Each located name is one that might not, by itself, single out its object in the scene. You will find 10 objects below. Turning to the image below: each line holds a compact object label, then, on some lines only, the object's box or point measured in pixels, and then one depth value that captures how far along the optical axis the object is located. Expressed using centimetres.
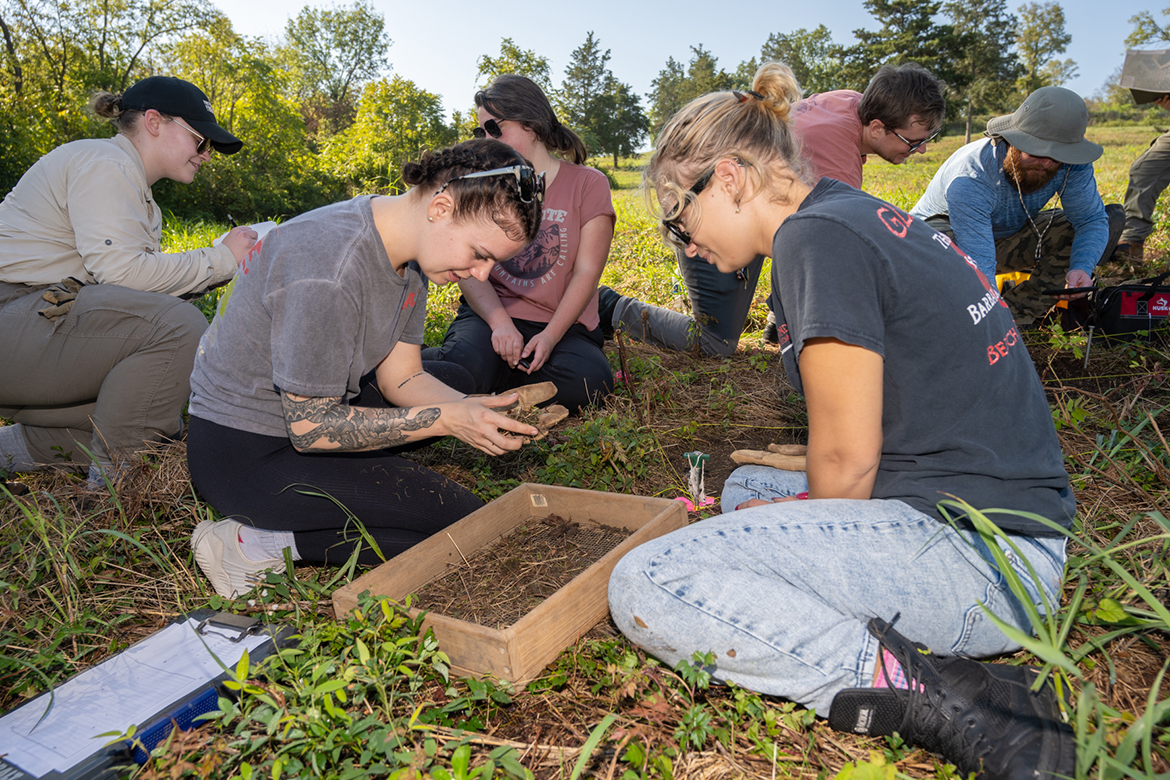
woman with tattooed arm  189
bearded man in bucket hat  362
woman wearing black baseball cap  263
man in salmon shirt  351
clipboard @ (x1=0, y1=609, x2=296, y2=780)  131
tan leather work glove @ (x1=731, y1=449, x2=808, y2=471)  216
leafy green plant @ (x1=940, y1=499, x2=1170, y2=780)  101
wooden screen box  154
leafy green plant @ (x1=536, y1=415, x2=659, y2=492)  262
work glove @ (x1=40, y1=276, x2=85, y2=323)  258
